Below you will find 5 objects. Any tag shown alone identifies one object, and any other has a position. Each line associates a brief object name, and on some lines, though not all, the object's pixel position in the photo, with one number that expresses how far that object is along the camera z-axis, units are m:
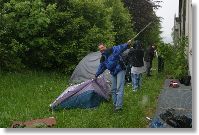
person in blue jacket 8.18
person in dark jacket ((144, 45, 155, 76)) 10.22
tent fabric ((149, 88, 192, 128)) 7.81
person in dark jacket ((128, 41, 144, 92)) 10.06
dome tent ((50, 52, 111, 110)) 8.66
